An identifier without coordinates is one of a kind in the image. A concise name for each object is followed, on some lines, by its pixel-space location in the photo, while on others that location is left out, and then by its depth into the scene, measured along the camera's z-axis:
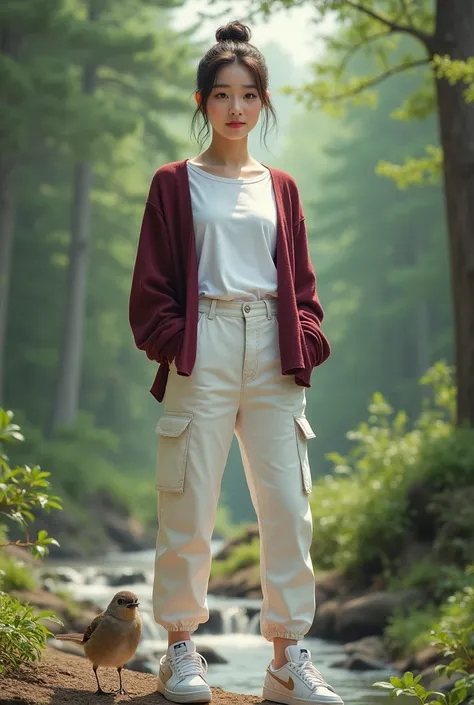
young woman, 5.89
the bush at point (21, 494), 6.74
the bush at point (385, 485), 13.31
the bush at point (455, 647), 5.68
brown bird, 6.07
